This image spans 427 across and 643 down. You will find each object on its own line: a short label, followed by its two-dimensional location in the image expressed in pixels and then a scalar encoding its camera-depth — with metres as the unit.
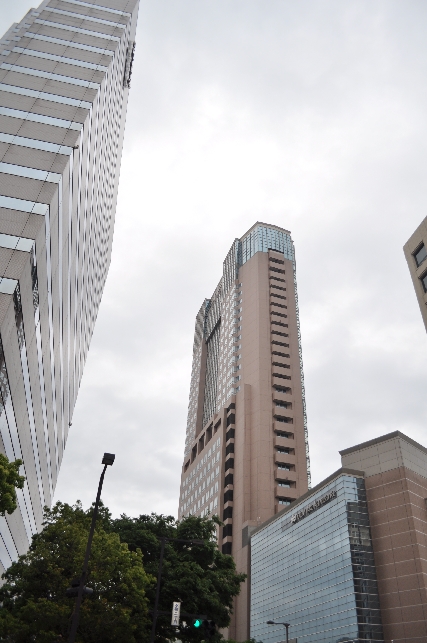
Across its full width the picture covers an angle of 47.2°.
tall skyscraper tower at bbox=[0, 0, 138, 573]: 36.25
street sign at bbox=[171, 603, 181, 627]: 26.55
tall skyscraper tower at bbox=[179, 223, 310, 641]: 94.00
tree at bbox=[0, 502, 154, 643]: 24.69
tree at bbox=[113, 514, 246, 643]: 33.06
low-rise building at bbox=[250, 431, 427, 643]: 52.41
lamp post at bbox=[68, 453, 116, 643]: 18.22
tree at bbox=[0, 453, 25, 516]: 18.73
